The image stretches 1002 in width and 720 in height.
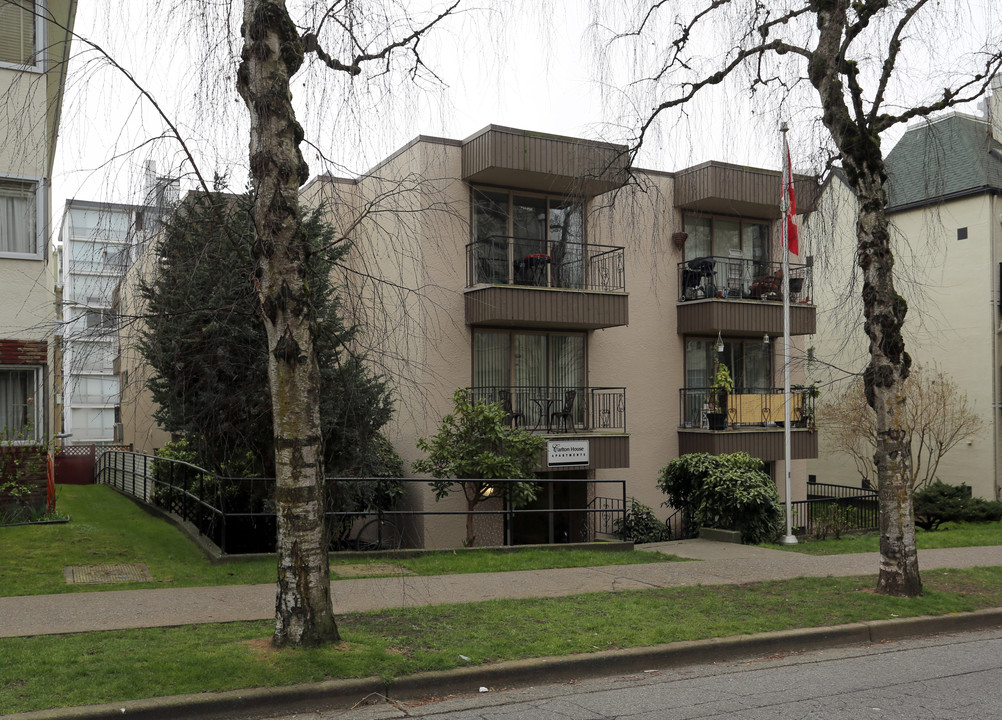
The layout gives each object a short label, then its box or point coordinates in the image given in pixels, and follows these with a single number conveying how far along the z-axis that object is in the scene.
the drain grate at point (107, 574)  10.25
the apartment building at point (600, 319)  17.98
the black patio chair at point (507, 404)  18.61
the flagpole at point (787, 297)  16.52
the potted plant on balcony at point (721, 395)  20.23
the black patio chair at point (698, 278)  20.91
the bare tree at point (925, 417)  24.41
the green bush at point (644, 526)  18.86
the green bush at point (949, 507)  22.20
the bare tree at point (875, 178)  10.48
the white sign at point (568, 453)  18.16
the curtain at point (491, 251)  18.61
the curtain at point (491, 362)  18.73
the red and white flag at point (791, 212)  16.45
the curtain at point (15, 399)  14.52
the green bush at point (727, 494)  16.61
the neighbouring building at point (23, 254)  14.04
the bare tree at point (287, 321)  7.18
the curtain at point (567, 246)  19.36
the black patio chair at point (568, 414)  18.75
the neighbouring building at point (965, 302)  25.47
